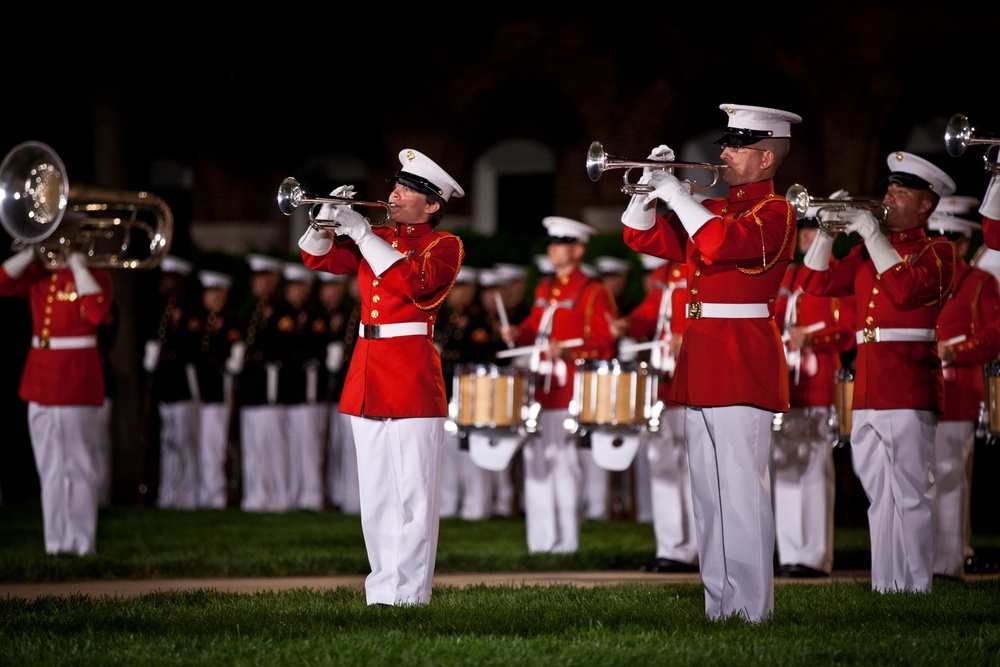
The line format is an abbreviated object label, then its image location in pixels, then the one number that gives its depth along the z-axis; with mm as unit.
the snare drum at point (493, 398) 22297
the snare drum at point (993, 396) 18875
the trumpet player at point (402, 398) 15281
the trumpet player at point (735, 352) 14242
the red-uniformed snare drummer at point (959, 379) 19297
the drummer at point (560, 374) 23391
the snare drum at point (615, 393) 21328
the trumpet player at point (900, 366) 16812
